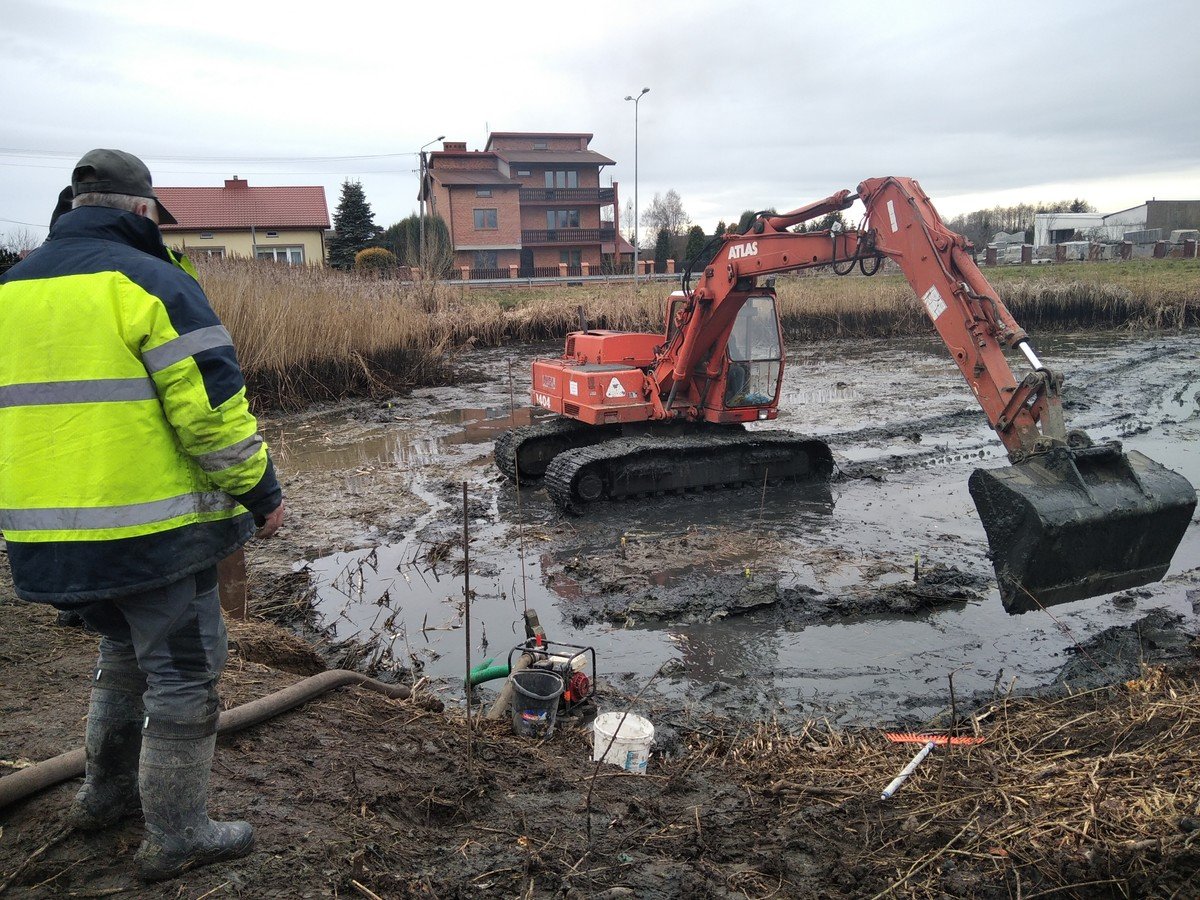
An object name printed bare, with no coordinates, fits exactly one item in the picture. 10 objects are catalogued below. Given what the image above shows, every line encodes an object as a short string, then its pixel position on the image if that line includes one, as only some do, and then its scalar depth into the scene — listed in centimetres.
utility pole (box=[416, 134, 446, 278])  2196
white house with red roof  3959
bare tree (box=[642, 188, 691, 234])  8831
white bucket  380
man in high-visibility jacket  234
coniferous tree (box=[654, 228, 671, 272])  5173
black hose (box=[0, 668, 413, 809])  273
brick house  5041
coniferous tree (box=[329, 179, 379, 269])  4199
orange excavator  496
